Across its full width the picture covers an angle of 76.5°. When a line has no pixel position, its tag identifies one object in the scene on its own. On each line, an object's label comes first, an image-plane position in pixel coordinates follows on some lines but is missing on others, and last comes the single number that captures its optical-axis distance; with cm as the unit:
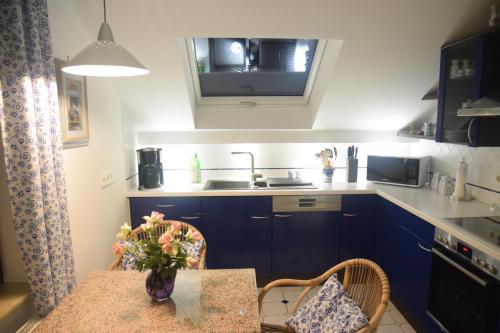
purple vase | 134
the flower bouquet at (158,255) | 129
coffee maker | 283
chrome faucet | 312
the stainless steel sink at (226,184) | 306
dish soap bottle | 312
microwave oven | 279
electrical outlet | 227
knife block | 308
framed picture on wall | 175
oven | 155
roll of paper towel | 232
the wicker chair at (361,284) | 147
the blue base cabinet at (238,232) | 277
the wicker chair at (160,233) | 180
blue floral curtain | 132
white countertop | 177
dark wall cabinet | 190
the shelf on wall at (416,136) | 258
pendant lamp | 113
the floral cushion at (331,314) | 133
